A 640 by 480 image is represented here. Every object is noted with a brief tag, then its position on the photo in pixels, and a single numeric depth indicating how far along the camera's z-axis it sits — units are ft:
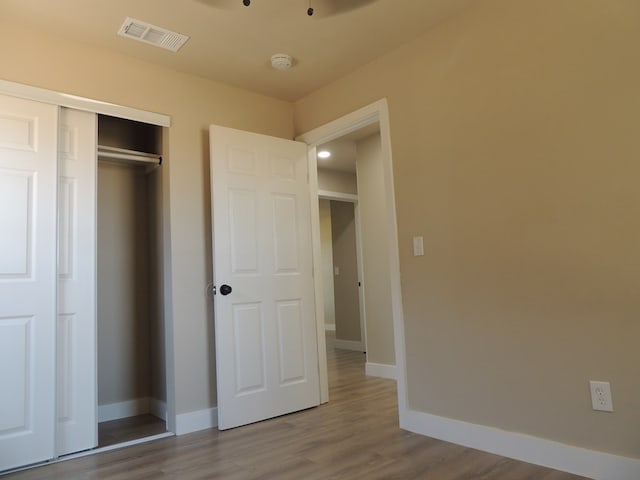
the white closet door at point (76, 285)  8.75
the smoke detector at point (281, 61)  10.16
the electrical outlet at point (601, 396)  6.74
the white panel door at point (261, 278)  10.37
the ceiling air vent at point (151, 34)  8.75
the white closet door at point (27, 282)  8.07
